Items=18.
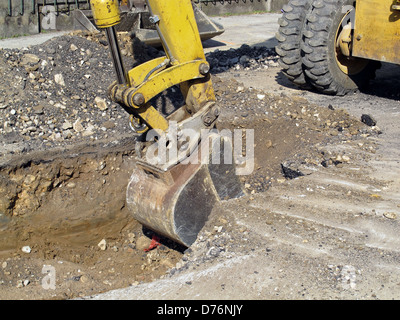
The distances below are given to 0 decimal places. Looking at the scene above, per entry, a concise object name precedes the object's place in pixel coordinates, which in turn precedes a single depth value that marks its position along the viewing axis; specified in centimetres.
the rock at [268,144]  514
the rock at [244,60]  733
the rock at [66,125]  530
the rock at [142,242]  447
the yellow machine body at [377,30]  505
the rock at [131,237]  465
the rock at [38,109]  538
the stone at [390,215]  344
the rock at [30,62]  585
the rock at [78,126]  530
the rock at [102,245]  466
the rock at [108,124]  537
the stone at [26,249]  459
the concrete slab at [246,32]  919
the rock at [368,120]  499
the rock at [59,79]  583
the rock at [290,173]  439
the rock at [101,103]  563
